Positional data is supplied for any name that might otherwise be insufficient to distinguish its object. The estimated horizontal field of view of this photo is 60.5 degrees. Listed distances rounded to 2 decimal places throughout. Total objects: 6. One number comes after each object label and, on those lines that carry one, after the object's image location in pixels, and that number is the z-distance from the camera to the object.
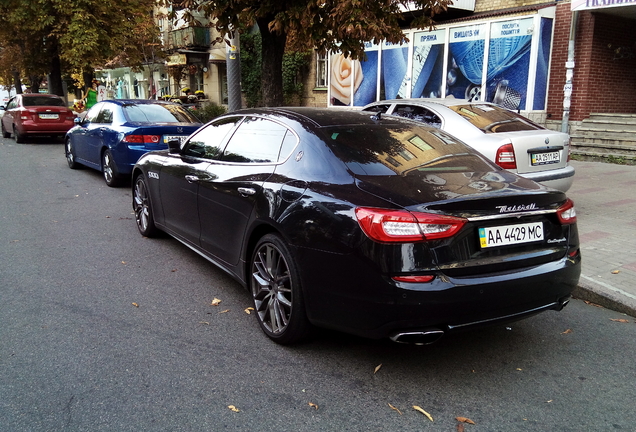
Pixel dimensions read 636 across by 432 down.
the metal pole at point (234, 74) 11.45
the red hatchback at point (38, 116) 17.75
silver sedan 6.57
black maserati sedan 2.98
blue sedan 9.23
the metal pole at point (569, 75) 12.82
